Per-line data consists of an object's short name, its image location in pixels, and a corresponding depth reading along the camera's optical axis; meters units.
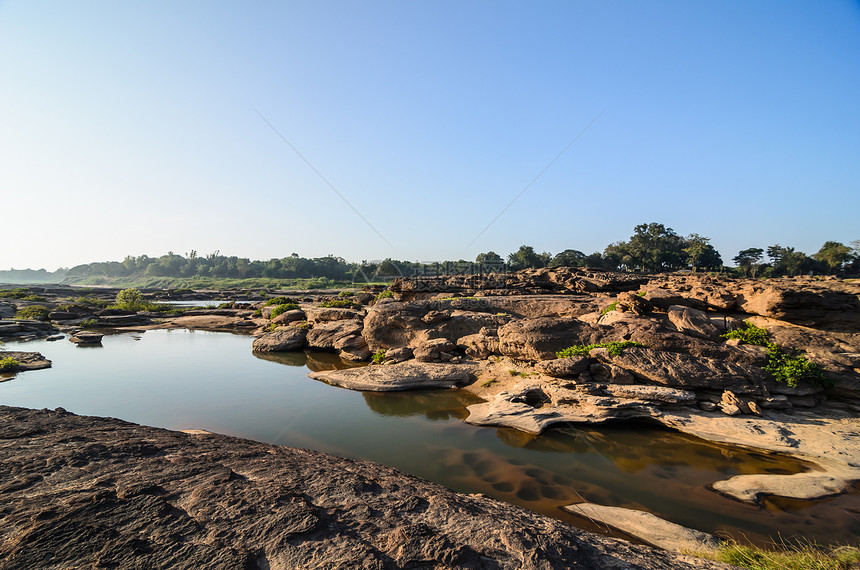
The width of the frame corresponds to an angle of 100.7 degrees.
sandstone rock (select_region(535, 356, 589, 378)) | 11.48
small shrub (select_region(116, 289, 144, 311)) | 40.34
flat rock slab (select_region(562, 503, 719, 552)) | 5.30
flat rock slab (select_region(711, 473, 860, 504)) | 6.66
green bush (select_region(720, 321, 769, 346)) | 11.13
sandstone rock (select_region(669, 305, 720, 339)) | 11.88
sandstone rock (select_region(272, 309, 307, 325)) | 26.58
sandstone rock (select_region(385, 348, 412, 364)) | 16.47
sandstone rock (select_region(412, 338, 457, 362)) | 15.73
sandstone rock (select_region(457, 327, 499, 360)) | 15.47
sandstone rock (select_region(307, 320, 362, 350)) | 20.21
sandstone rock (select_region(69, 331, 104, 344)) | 22.44
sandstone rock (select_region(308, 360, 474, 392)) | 13.67
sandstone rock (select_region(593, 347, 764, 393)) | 9.97
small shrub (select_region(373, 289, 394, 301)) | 27.94
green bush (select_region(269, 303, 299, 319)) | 29.46
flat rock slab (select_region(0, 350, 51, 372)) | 15.91
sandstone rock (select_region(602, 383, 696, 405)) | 9.85
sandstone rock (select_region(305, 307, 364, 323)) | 23.70
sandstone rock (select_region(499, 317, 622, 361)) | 12.98
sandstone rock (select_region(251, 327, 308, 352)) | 21.31
